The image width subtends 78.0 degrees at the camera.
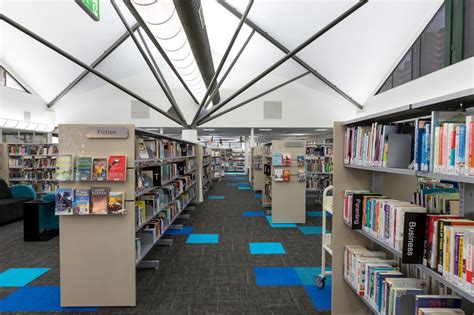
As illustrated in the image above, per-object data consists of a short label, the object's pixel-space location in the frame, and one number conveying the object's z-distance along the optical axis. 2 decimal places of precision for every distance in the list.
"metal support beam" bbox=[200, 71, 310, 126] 11.60
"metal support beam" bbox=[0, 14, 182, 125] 5.14
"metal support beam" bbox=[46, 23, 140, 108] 10.57
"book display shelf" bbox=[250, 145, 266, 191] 10.98
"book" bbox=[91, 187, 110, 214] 2.96
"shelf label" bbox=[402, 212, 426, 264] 1.72
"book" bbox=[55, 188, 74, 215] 2.93
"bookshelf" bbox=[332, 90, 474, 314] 2.60
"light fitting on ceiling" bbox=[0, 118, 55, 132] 9.79
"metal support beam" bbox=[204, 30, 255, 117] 8.34
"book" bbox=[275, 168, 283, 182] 6.58
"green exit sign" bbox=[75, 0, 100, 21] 3.56
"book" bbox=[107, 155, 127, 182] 2.96
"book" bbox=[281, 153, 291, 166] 6.55
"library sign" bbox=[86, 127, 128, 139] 3.02
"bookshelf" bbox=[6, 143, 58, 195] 9.12
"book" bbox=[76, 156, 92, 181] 2.94
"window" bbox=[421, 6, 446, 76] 7.82
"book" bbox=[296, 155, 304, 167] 6.58
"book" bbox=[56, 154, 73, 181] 2.91
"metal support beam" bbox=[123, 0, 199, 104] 4.70
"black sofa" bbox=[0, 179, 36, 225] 6.46
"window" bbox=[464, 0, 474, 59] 6.58
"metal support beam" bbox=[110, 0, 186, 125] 6.10
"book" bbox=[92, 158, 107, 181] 2.95
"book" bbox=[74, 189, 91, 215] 2.94
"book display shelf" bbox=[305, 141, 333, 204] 8.69
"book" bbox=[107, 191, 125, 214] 2.96
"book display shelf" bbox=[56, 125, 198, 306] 3.00
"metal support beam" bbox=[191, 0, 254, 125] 5.72
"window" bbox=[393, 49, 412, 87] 9.54
